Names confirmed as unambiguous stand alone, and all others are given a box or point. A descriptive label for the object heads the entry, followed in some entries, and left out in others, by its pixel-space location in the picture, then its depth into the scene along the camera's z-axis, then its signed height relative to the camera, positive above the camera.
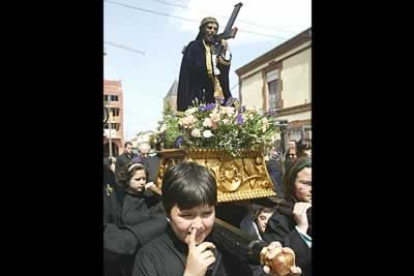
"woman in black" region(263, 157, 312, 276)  2.16 -0.35
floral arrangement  2.05 +0.04
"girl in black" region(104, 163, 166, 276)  2.01 -0.35
